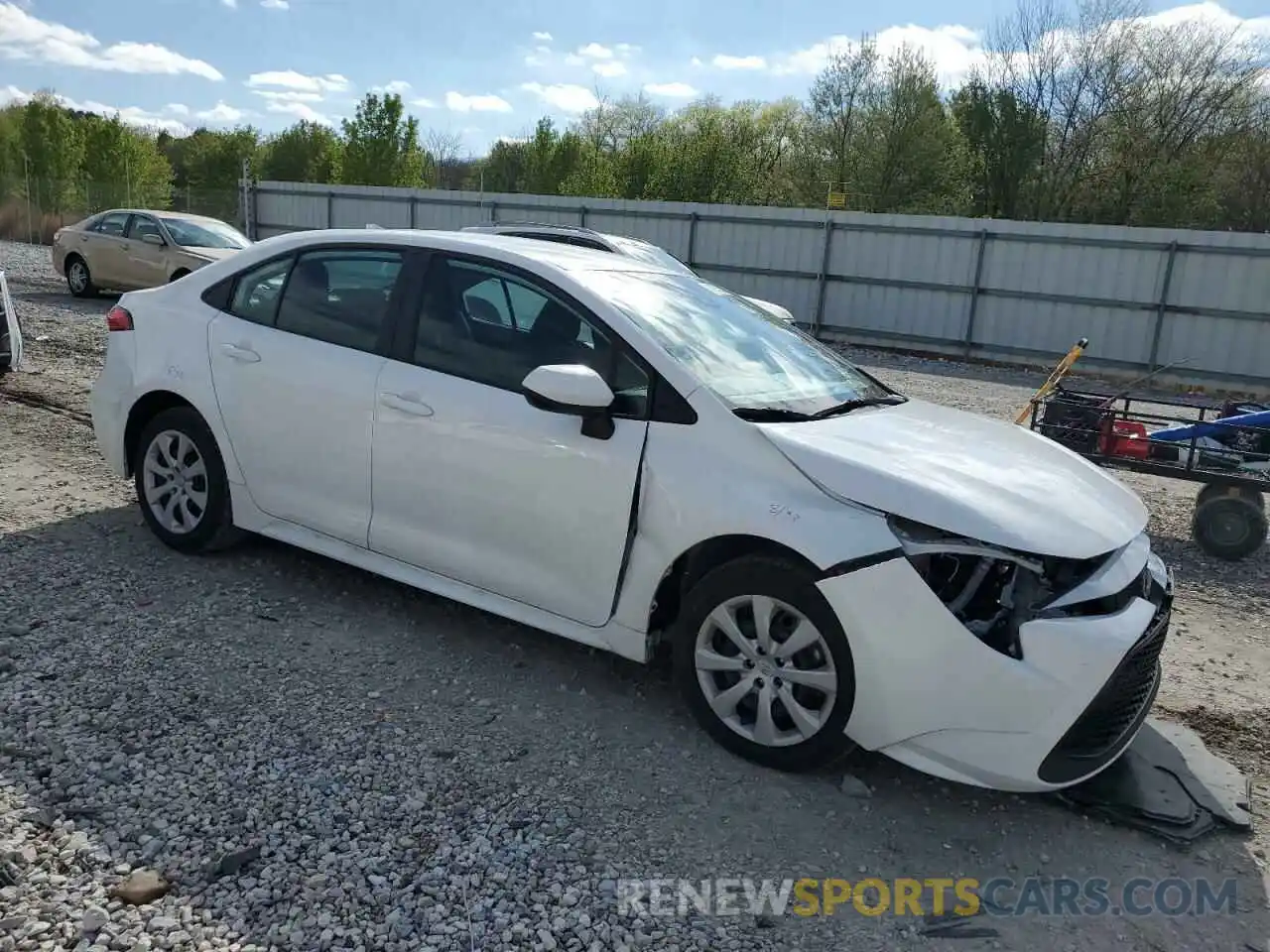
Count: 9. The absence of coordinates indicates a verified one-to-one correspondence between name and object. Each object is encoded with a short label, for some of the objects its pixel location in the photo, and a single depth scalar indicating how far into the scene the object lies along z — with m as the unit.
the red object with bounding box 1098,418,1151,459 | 6.64
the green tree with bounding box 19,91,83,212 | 40.25
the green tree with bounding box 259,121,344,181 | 49.91
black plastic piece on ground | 3.22
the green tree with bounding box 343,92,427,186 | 34.09
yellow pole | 7.02
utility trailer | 6.29
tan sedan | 14.56
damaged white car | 3.01
